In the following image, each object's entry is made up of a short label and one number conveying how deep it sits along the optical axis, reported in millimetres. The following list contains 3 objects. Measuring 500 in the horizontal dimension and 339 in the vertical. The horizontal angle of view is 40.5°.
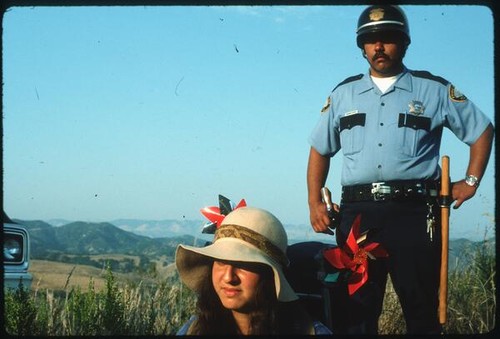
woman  3219
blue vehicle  4844
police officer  3896
